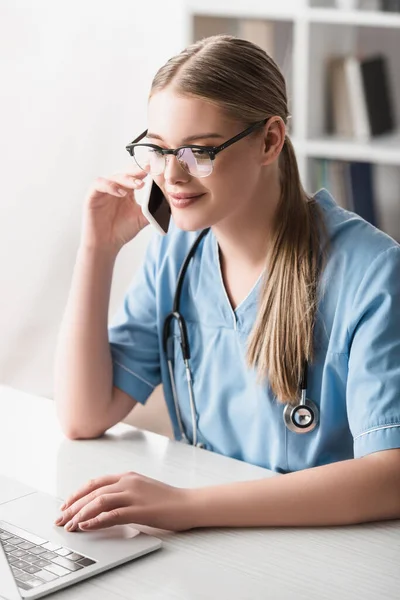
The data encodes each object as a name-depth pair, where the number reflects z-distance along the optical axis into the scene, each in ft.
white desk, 6.08
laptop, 6.12
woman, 7.19
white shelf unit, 12.68
